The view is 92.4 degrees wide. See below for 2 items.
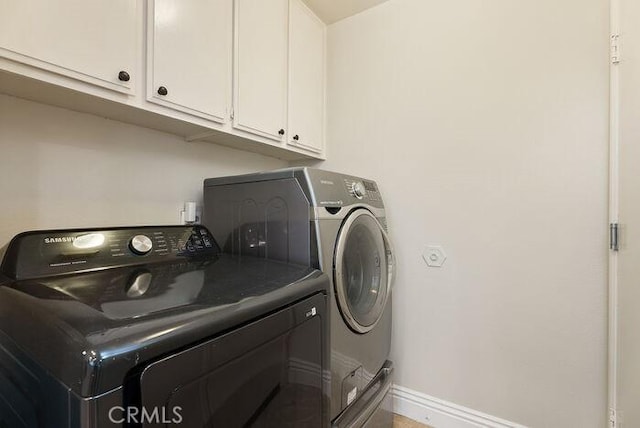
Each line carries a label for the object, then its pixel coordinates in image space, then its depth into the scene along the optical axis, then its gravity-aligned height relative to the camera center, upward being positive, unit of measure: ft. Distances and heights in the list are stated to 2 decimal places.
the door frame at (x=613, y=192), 4.25 +0.33
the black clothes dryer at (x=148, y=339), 1.61 -0.80
